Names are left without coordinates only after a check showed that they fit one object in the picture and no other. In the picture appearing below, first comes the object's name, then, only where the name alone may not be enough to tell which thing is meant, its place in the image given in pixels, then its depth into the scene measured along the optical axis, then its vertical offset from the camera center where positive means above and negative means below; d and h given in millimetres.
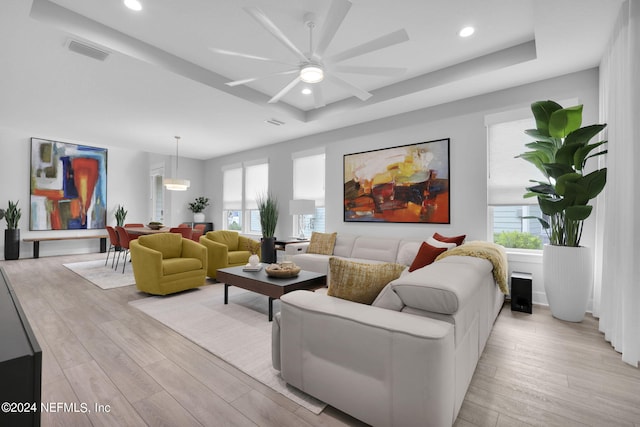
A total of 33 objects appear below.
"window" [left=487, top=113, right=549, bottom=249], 3854 +350
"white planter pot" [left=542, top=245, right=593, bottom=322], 3016 -675
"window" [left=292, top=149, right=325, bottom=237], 6129 +600
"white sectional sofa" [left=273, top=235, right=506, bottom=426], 1348 -698
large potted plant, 2877 +185
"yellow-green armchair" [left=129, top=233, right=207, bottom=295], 3867 -717
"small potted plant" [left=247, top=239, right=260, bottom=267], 5344 -636
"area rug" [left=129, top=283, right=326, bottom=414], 2090 -1155
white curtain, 2236 +165
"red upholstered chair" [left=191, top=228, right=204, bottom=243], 6045 -473
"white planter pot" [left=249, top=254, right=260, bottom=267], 3719 -620
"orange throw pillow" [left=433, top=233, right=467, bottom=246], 3797 -341
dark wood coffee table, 2969 -754
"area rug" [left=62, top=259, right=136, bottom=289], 4608 -1125
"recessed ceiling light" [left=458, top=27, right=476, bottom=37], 3000 +1890
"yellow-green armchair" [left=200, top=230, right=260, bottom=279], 4766 -642
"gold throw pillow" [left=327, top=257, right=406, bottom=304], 1812 -408
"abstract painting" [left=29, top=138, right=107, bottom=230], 7016 +622
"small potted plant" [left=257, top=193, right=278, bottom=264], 6051 -357
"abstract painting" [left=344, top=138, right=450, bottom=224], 4449 +486
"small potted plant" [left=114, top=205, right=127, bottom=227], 8094 -137
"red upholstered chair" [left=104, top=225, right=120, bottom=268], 6012 -539
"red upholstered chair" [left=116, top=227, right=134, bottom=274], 5549 -498
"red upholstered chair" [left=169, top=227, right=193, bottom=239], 5529 -367
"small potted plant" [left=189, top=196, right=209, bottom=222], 8594 +138
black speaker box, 3416 -923
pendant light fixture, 6656 +643
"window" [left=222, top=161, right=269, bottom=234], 7449 +490
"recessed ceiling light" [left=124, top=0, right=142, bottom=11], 2613 +1874
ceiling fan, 2084 +1351
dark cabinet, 687 -410
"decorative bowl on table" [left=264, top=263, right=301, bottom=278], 3266 -654
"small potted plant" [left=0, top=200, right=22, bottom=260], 6453 -545
